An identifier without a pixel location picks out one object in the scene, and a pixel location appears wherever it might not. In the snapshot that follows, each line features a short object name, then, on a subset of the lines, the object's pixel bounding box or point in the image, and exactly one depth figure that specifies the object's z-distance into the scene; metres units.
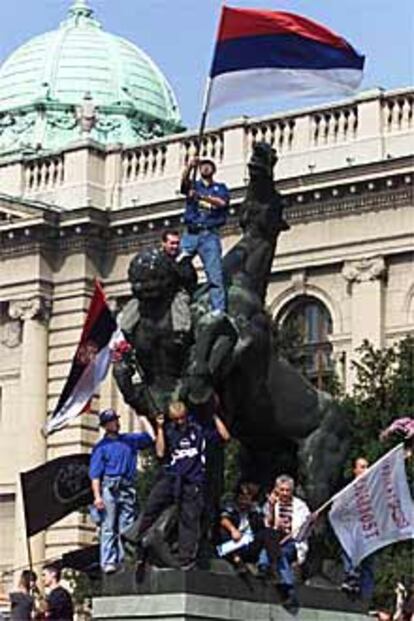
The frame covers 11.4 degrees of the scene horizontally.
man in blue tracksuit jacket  17.56
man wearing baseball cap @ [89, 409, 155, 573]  18.42
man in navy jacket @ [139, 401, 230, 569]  16.00
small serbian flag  24.42
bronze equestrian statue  16.61
